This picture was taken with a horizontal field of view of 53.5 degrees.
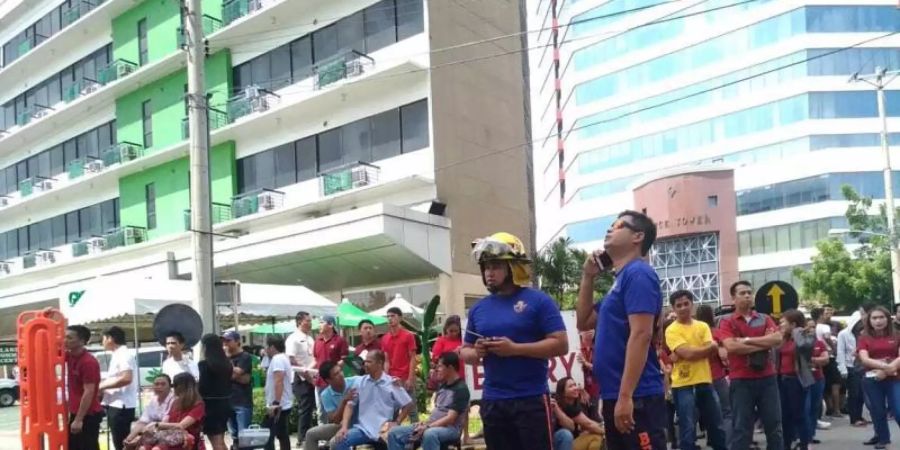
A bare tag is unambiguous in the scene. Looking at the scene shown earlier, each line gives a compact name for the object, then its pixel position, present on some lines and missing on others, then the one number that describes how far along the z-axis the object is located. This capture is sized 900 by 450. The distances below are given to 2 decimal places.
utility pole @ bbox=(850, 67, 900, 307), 36.09
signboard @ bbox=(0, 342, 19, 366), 24.42
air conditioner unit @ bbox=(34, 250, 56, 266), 39.34
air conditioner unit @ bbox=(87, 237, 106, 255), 36.16
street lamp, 35.81
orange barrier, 8.17
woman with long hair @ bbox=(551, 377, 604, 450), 8.59
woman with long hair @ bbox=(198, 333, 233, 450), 9.19
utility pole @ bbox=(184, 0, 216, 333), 12.95
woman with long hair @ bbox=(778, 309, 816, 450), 9.62
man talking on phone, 4.37
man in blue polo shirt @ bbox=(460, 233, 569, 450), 4.81
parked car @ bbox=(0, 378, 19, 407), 29.69
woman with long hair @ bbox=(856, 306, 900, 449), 9.05
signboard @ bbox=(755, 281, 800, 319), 9.86
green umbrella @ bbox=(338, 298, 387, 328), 20.05
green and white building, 26.16
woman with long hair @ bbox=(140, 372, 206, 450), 8.34
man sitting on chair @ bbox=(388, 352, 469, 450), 8.55
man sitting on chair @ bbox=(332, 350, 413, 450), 9.00
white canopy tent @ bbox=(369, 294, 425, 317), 22.61
